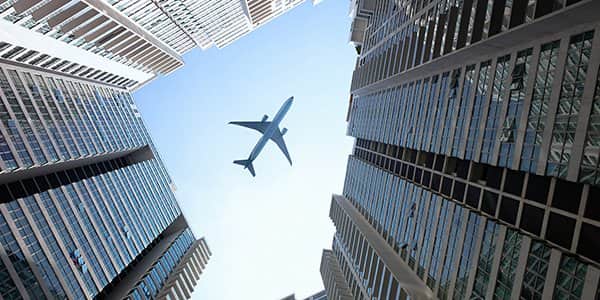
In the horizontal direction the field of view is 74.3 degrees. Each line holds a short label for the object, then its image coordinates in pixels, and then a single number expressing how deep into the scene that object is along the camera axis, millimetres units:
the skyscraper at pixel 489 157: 27891
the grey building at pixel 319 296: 163625
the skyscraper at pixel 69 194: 60000
